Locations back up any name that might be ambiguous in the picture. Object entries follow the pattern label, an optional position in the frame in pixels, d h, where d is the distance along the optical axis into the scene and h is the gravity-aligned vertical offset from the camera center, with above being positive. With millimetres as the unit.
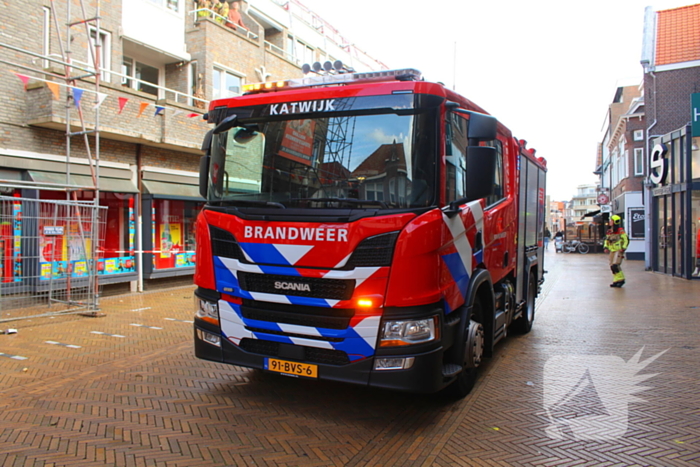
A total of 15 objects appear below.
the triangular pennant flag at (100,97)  9484 +2441
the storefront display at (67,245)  8789 -240
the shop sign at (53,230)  8710 +18
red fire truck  3963 -11
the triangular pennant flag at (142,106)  10725 +2567
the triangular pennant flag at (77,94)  8867 +2351
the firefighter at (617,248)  14633 -547
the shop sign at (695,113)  16094 +3567
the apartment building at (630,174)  29109 +3503
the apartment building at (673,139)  16609 +2980
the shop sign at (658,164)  18000 +2263
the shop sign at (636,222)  28844 +360
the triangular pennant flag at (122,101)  10234 +2545
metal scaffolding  8227 -195
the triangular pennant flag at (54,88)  8905 +2459
